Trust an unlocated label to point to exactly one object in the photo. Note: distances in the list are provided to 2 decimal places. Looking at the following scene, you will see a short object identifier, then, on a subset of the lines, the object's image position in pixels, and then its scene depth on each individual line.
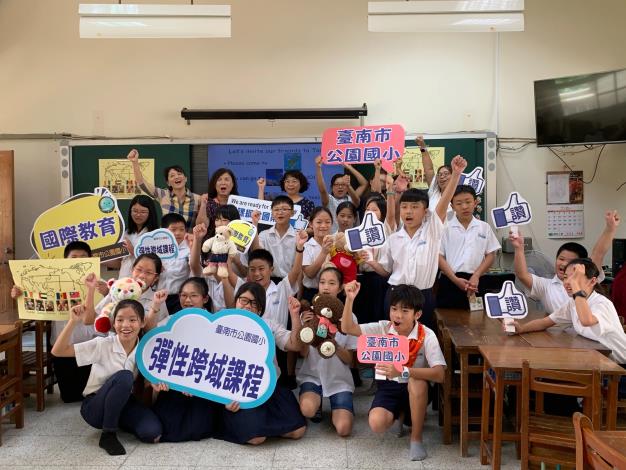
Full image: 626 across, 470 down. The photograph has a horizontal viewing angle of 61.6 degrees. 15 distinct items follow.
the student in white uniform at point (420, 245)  3.03
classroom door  4.90
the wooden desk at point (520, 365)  2.17
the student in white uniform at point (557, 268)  2.98
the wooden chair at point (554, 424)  2.08
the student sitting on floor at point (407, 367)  2.58
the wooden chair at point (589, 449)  1.26
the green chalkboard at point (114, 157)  5.12
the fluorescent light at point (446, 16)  3.35
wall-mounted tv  4.59
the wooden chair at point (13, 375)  2.86
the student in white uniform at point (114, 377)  2.65
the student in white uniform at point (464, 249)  3.48
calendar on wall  5.06
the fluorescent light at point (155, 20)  3.47
